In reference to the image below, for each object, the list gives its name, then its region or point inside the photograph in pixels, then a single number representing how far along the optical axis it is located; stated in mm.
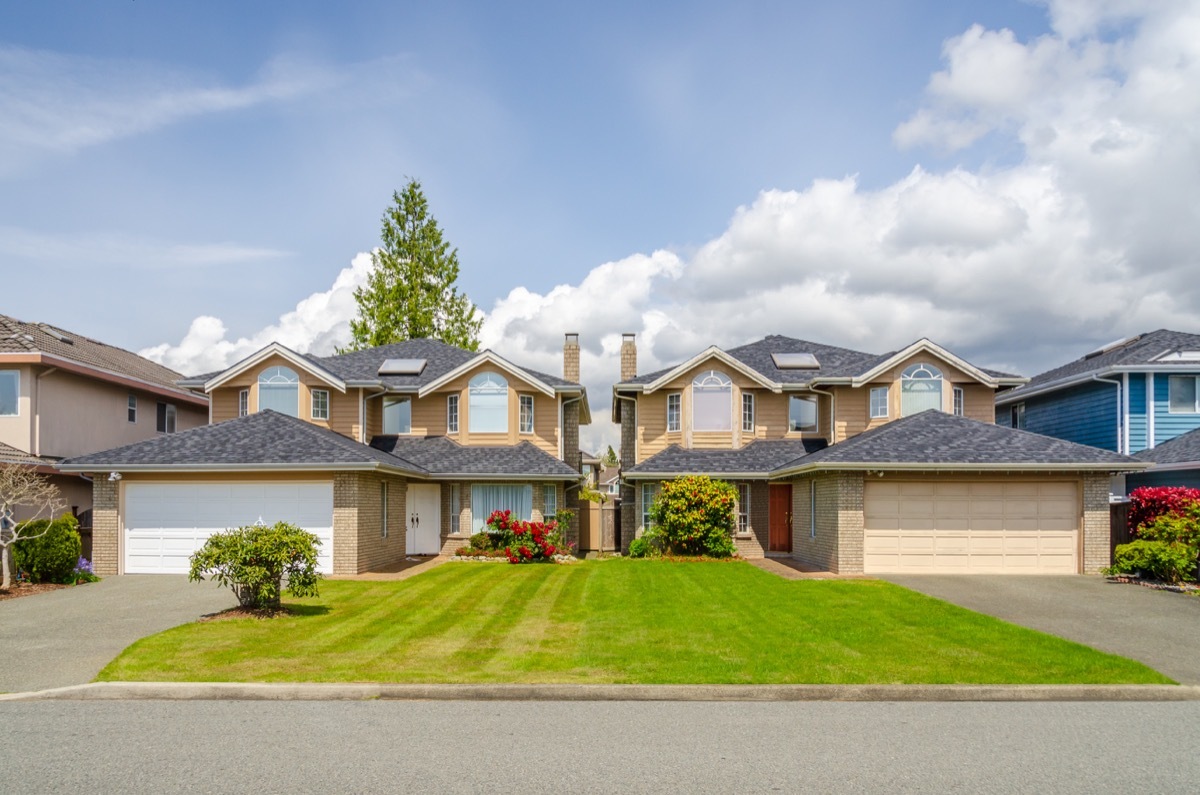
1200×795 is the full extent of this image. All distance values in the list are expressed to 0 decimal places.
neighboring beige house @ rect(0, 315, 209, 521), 24297
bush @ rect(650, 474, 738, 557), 25703
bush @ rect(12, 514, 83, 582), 18984
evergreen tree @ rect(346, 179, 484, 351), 45406
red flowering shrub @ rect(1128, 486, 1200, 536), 20391
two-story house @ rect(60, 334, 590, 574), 21672
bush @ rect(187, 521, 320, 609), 14070
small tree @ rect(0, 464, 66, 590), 17969
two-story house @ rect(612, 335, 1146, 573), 21406
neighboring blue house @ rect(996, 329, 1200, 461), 27266
